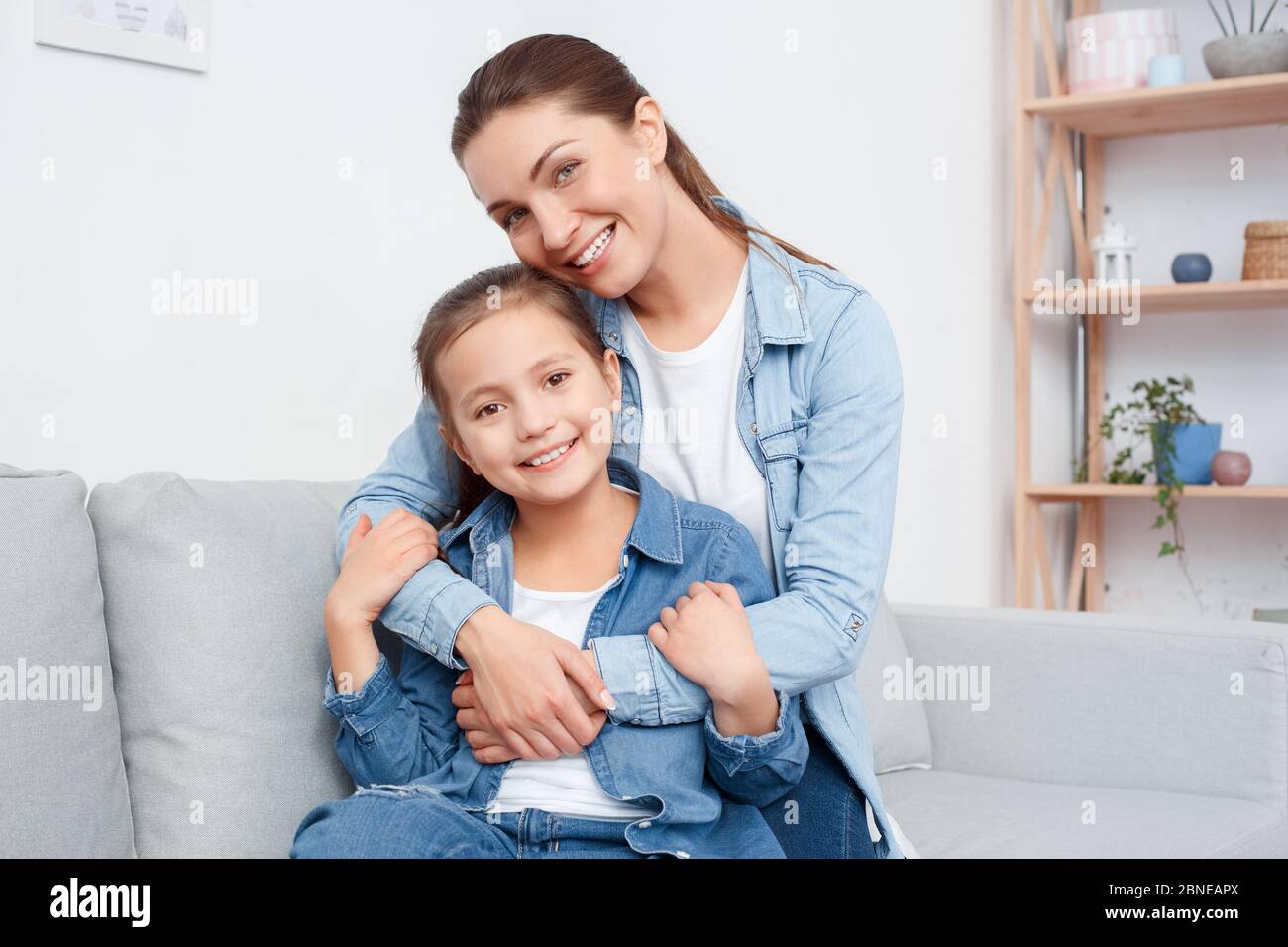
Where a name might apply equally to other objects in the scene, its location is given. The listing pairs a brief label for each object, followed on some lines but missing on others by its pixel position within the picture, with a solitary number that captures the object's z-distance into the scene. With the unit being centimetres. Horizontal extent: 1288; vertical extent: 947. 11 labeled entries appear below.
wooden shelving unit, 296
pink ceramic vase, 302
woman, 112
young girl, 109
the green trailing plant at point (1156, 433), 309
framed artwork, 173
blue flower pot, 308
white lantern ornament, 319
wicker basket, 298
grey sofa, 114
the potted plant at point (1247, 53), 291
